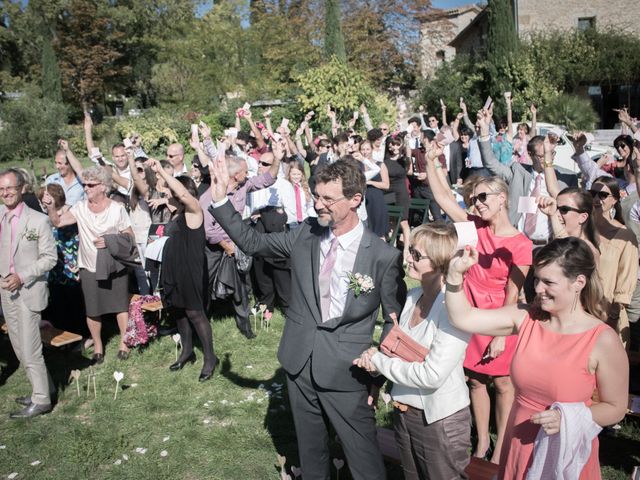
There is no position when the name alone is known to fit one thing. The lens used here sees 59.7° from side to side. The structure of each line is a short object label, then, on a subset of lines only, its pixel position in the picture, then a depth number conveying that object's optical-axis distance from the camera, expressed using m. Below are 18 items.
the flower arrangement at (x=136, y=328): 6.84
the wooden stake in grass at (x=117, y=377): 5.59
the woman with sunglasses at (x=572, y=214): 4.09
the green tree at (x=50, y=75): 37.22
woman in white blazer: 3.04
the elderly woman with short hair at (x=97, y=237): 6.32
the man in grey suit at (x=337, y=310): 3.42
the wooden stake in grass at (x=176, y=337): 6.40
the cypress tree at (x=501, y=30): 31.06
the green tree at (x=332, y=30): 32.56
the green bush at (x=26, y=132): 27.76
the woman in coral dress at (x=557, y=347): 2.58
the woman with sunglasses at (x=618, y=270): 4.34
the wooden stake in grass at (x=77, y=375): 5.64
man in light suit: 5.27
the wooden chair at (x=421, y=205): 10.96
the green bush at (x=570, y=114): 25.94
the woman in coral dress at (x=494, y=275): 4.05
